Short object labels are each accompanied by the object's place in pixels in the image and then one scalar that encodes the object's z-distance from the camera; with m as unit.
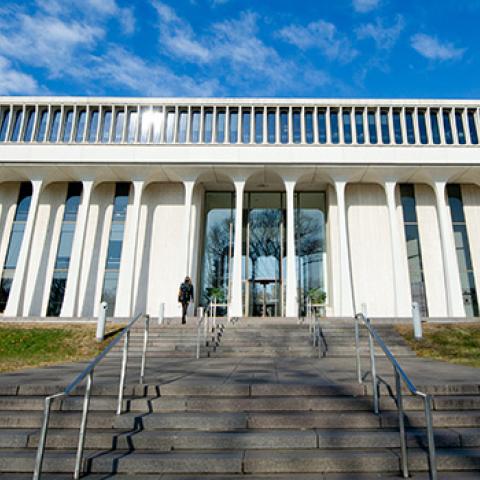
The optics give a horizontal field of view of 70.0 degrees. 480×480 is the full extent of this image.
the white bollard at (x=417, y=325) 11.03
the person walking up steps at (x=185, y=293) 14.27
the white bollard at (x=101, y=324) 11.53
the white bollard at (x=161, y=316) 13.89
